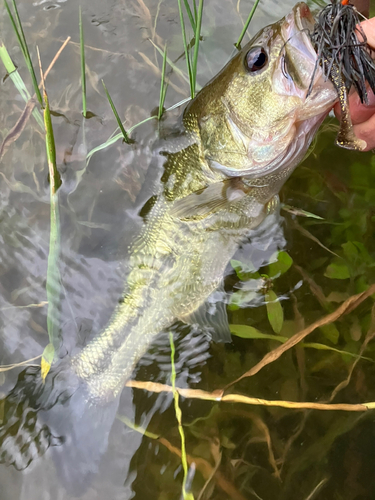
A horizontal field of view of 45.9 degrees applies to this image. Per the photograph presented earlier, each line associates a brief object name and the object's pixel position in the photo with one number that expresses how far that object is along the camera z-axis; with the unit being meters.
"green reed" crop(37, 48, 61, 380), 0.31
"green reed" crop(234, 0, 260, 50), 0.34
